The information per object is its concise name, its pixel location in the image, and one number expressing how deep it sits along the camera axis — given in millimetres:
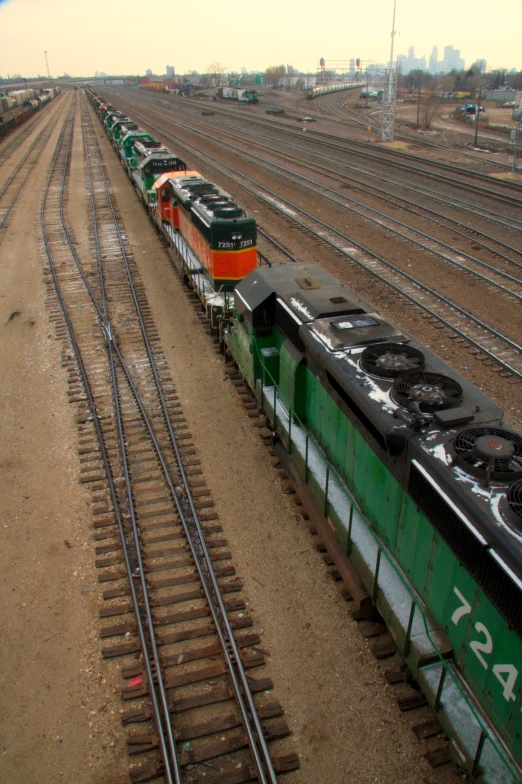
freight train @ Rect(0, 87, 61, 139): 73825
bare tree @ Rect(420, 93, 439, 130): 67219
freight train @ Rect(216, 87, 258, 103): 94812
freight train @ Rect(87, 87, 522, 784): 5469
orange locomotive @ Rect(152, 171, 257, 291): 17078
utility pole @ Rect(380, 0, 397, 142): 50312
